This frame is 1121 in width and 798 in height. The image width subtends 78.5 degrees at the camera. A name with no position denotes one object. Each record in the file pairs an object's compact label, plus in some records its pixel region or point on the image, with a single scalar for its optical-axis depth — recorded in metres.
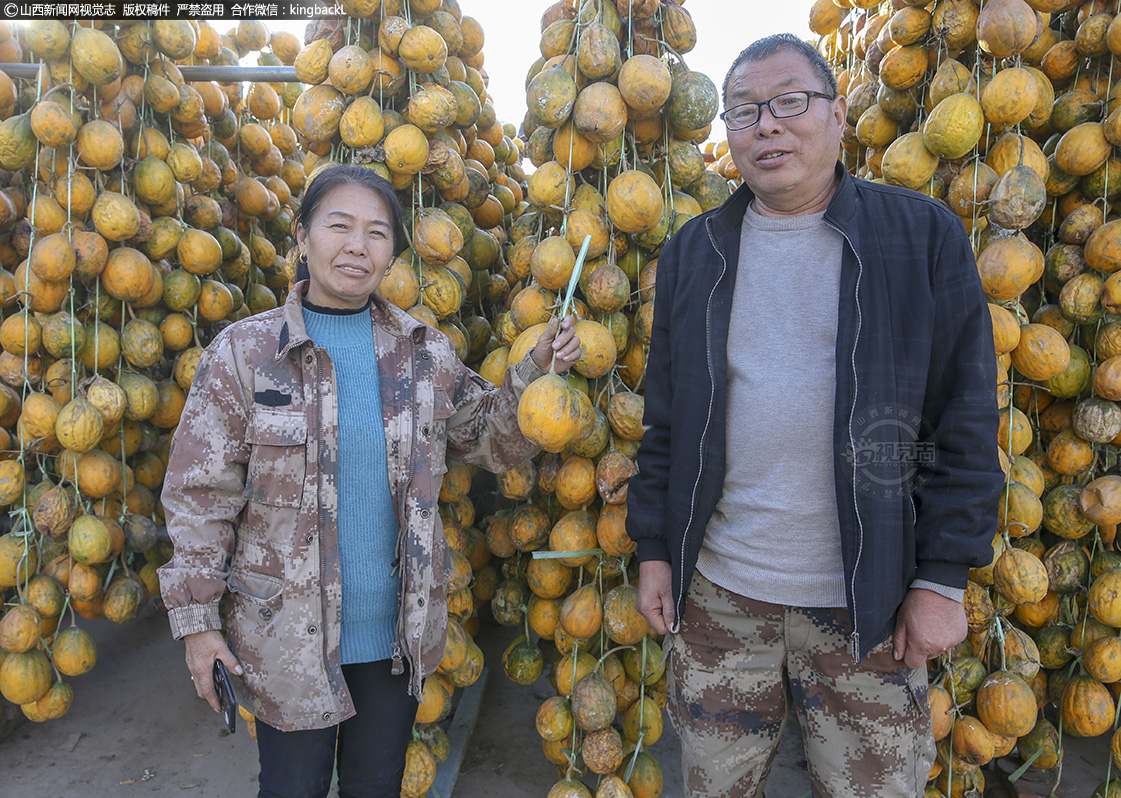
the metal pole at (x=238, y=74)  2.89
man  1.52
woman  1.63
